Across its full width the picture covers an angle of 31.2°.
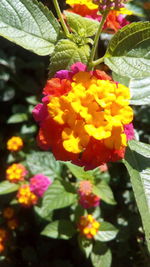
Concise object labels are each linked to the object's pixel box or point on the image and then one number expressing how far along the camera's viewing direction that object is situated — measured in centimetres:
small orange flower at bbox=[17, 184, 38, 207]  19
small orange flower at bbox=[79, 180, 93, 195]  18
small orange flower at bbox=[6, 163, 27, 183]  20
